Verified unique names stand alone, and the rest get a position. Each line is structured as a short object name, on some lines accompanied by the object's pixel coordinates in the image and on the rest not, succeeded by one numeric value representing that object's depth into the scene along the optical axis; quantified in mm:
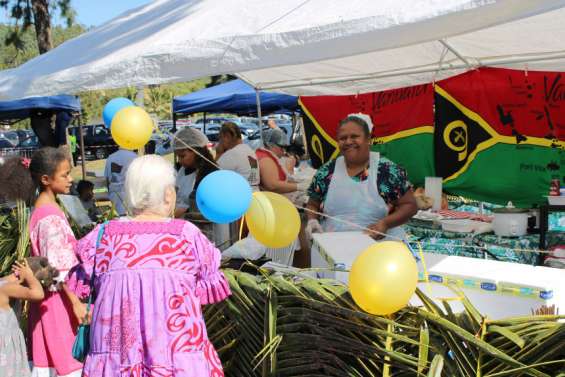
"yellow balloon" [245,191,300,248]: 2754
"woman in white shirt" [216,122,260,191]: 5293
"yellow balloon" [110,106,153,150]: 3266
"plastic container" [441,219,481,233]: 4242
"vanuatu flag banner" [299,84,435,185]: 6297
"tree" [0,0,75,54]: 13289
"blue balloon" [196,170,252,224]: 2492
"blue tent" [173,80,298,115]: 10148
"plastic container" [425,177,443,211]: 5241
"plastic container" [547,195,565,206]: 4051
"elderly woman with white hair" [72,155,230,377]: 2037
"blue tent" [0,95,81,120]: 10148
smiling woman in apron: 3441
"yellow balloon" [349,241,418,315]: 1895
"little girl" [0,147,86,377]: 2916
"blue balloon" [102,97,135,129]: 3857
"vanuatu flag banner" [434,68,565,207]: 5082
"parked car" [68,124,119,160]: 25188
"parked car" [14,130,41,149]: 22219
